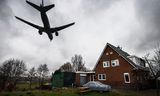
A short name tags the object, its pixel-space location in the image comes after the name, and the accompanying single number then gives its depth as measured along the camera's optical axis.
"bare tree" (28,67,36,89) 62.93
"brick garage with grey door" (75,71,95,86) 36.00
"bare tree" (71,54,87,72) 70.62
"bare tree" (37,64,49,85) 67.96
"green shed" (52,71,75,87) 32.50
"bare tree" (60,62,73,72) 72.14
